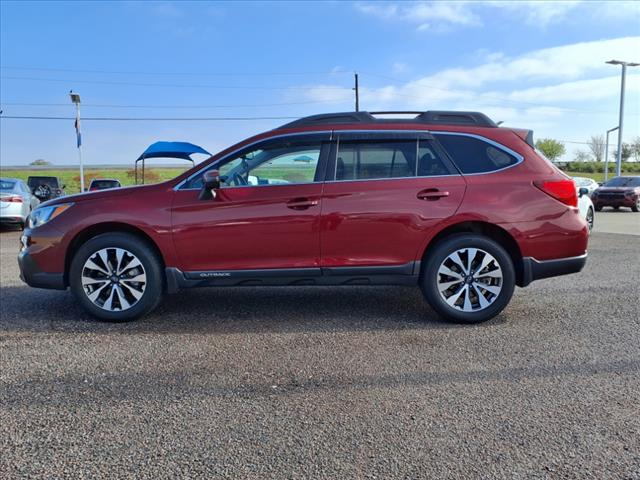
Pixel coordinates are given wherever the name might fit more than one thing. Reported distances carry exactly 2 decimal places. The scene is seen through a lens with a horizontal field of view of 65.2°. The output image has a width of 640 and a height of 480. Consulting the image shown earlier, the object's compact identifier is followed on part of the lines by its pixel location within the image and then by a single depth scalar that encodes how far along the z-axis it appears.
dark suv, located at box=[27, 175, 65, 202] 20.45
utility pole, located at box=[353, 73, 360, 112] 42.75
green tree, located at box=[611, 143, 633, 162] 82.38
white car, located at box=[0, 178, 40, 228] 12.34
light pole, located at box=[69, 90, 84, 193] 26.36
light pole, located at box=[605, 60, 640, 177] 31.83
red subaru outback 4.43
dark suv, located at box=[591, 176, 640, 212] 21.23
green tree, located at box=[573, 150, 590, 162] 92.42
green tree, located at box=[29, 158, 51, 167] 78.61
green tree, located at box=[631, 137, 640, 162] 80.19
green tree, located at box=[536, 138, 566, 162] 95.06
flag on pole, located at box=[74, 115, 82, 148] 26.32
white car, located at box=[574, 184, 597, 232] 10.54
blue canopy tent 17.53
